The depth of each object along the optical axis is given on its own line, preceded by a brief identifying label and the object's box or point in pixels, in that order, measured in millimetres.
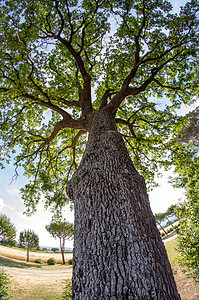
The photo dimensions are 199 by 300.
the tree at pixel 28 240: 30000
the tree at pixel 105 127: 1828
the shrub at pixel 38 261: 27325
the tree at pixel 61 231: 32438
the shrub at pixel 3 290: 4996
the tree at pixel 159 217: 39638
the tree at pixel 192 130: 15828
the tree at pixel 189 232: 4508
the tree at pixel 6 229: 33844
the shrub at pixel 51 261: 27183
